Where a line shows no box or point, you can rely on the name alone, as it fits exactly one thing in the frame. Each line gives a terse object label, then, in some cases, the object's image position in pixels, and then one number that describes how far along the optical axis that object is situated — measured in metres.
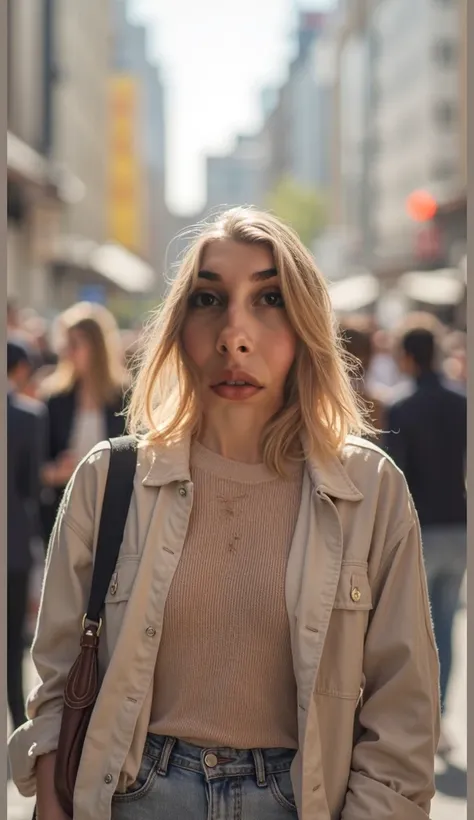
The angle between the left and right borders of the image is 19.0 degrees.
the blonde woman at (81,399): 7.78
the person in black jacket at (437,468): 6.91
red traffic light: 28.31
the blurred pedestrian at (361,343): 6.36
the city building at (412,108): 80.75
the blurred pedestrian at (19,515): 6.13
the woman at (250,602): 2.52
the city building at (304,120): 123.21
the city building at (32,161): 27.77
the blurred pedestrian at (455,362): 11.63
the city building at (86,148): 41.44
